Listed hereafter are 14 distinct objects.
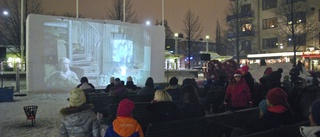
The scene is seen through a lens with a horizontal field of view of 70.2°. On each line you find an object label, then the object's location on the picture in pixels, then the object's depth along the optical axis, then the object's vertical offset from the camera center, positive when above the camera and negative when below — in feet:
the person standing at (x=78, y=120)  9.76 -2.23
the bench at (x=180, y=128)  9.39 -2.66
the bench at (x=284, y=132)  8.03 -2.38
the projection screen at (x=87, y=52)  41.43 +3.25
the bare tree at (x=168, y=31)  163.04 +27.30
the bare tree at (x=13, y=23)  81.12 +16.64
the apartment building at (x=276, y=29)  95.01 +18.36
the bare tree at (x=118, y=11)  83.08 +21.00
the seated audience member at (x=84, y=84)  23.50 -1.63
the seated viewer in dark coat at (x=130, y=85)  26.22 -2.01
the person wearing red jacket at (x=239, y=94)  15.97 -1.87
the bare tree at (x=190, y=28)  108.02 +18.92
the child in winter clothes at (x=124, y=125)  8.68 -2.18
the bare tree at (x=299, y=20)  91.83 +19.97
